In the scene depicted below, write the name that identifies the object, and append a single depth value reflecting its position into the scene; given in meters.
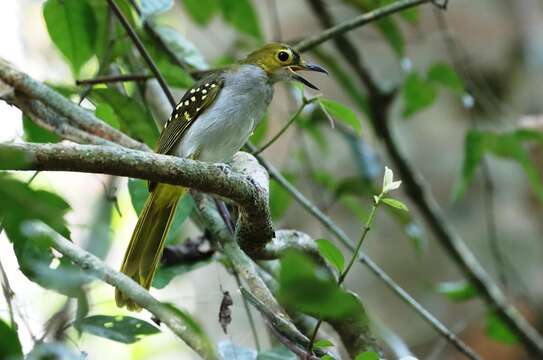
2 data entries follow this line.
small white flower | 3.78
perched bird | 5.39
